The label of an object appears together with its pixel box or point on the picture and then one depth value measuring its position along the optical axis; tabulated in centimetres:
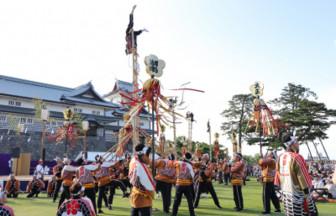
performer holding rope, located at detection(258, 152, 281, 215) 931
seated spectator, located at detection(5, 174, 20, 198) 1480
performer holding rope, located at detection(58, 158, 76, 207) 934
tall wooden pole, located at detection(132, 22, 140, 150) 985
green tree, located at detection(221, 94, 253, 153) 4191
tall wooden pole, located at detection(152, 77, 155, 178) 803
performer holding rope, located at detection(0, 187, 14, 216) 476
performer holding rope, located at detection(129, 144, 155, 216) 577
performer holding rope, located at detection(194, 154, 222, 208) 1082
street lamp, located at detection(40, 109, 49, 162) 2226
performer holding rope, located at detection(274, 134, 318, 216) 551
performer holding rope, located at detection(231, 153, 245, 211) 1015
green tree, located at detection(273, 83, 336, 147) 3450
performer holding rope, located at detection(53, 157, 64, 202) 1252
